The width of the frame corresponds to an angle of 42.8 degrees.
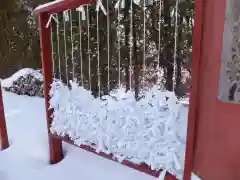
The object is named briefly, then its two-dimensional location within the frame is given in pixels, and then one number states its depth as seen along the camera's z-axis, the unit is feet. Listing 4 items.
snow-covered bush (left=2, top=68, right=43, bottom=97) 12.39
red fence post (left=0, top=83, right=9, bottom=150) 7.75
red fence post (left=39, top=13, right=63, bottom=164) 6.34
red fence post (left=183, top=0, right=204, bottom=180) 3.88
